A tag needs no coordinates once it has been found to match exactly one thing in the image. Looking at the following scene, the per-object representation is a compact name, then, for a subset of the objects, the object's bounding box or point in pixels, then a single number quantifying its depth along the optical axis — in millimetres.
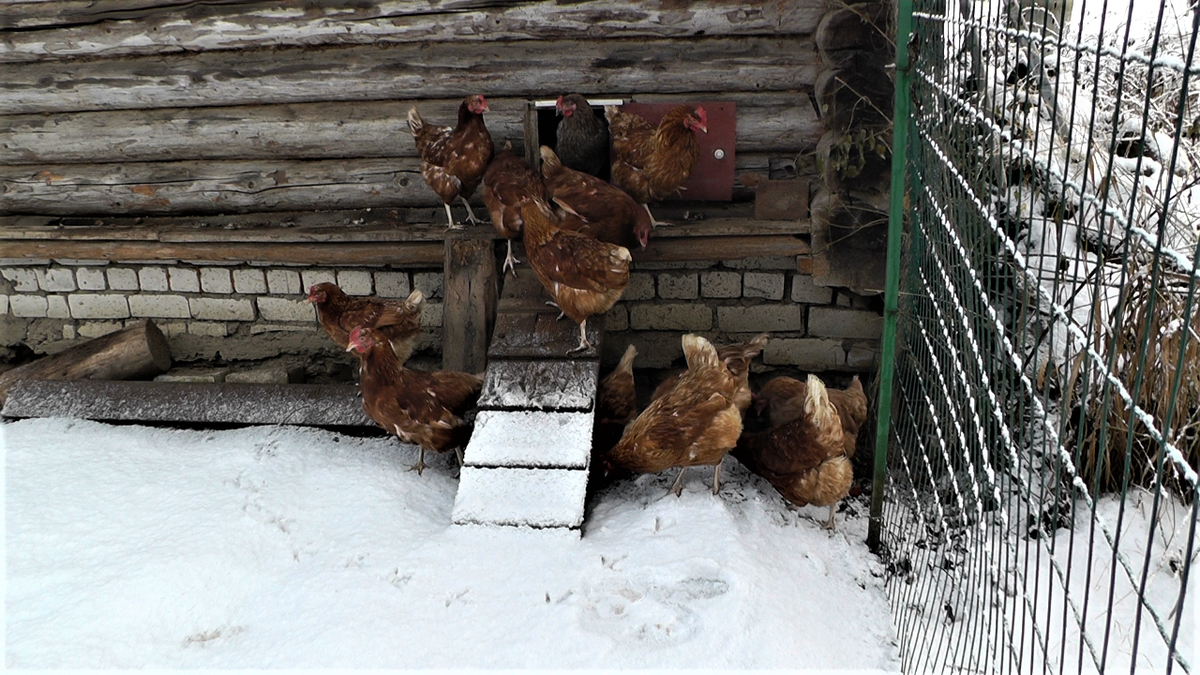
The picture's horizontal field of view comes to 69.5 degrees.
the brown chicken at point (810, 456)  3506
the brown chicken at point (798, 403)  3934
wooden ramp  3521
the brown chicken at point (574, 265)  3873
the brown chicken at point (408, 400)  3783
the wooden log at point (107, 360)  5012
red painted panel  4551
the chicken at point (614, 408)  4152
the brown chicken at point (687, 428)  3611
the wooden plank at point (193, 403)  4344
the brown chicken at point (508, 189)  4242
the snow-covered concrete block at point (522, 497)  3480
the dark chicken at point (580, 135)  4395
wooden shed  4457
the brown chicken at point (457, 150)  4395
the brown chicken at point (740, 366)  3936
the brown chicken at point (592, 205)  4227
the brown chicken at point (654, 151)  4301
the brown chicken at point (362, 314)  4277
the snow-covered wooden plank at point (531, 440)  3662
